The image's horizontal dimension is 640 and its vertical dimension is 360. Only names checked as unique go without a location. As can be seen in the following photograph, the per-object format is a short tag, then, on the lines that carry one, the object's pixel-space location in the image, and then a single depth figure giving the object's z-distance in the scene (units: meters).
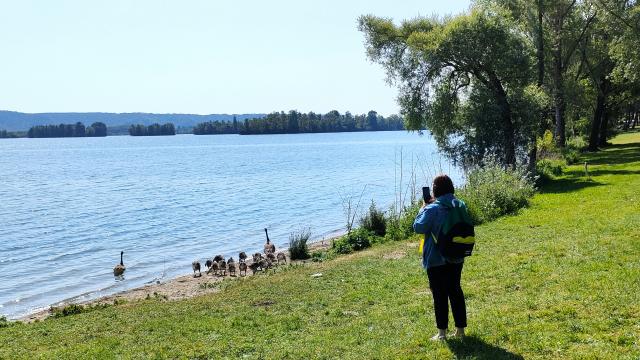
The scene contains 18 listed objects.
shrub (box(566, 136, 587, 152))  43.58
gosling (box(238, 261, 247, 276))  18.28
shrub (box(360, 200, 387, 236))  21.56
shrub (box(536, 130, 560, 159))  34.16
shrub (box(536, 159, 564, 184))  28.00
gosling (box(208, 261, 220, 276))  18.94
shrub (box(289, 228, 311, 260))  20.41
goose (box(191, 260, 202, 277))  19.39
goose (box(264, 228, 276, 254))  20.92
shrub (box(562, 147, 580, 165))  36.25
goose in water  21.53
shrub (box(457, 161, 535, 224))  20.00
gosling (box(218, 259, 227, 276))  18.97
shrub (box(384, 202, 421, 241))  19.89
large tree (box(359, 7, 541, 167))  28.66
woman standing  6.80
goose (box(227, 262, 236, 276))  18.44
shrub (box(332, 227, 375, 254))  19.50
